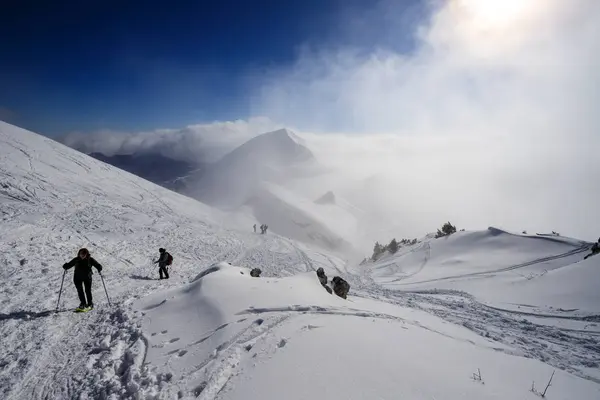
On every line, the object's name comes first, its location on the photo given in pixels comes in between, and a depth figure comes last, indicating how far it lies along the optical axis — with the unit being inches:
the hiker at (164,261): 588.0
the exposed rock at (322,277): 475.9
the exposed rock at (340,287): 447.8
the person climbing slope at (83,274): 348.8
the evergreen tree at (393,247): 1475.9
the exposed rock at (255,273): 528.7
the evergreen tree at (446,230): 1339.2
